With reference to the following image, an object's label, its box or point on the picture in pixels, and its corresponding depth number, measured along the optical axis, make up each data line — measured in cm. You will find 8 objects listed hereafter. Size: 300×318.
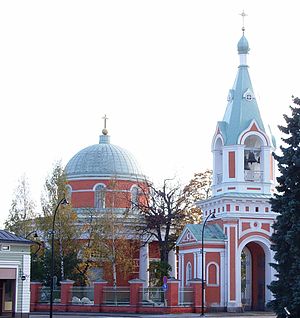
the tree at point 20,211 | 6538
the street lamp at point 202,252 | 4827
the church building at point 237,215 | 5353
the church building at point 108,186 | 6769
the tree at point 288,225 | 3052
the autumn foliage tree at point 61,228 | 5922
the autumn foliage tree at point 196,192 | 6471
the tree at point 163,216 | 6141
